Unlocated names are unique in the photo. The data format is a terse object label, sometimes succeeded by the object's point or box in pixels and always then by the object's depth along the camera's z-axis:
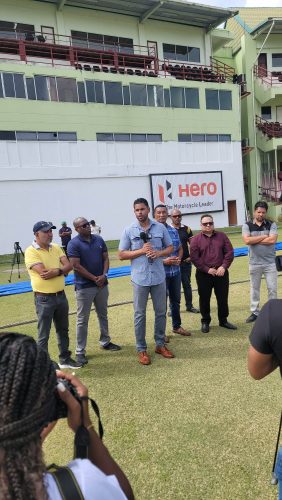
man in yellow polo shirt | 4.11
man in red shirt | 5.24
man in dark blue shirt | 4.40
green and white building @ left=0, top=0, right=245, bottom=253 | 20.55
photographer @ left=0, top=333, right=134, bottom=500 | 0.82
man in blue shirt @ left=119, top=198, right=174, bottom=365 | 4.27
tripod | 13.24
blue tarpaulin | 8.88
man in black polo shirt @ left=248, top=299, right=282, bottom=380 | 1.33
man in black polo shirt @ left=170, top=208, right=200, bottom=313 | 6.13
